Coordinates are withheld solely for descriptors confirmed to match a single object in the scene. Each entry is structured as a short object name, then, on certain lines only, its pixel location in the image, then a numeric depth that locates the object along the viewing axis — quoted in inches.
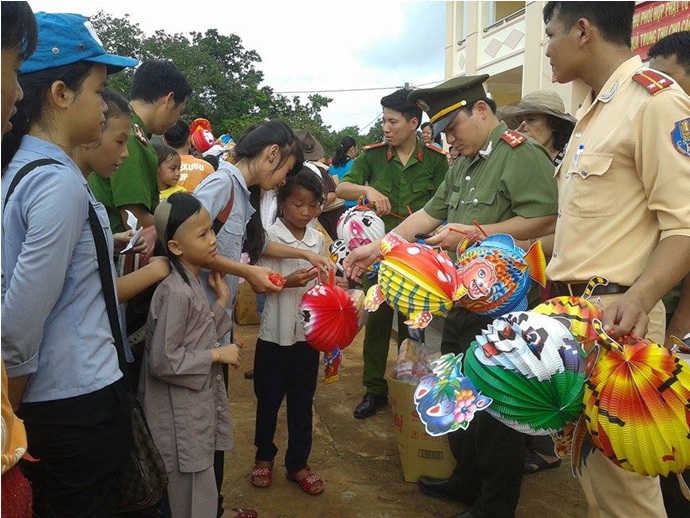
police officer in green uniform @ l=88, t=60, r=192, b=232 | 107.0
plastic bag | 120.8
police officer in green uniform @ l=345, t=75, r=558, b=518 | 101.4
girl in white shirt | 119.3
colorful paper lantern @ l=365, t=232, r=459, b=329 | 80.2
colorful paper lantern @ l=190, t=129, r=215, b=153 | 320.2
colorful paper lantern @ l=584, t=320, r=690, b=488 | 55.7
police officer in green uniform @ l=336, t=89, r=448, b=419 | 159.5
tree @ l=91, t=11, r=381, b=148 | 857.5
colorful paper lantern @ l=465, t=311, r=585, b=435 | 59.5
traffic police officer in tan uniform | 66.1
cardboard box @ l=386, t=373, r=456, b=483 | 121.2
